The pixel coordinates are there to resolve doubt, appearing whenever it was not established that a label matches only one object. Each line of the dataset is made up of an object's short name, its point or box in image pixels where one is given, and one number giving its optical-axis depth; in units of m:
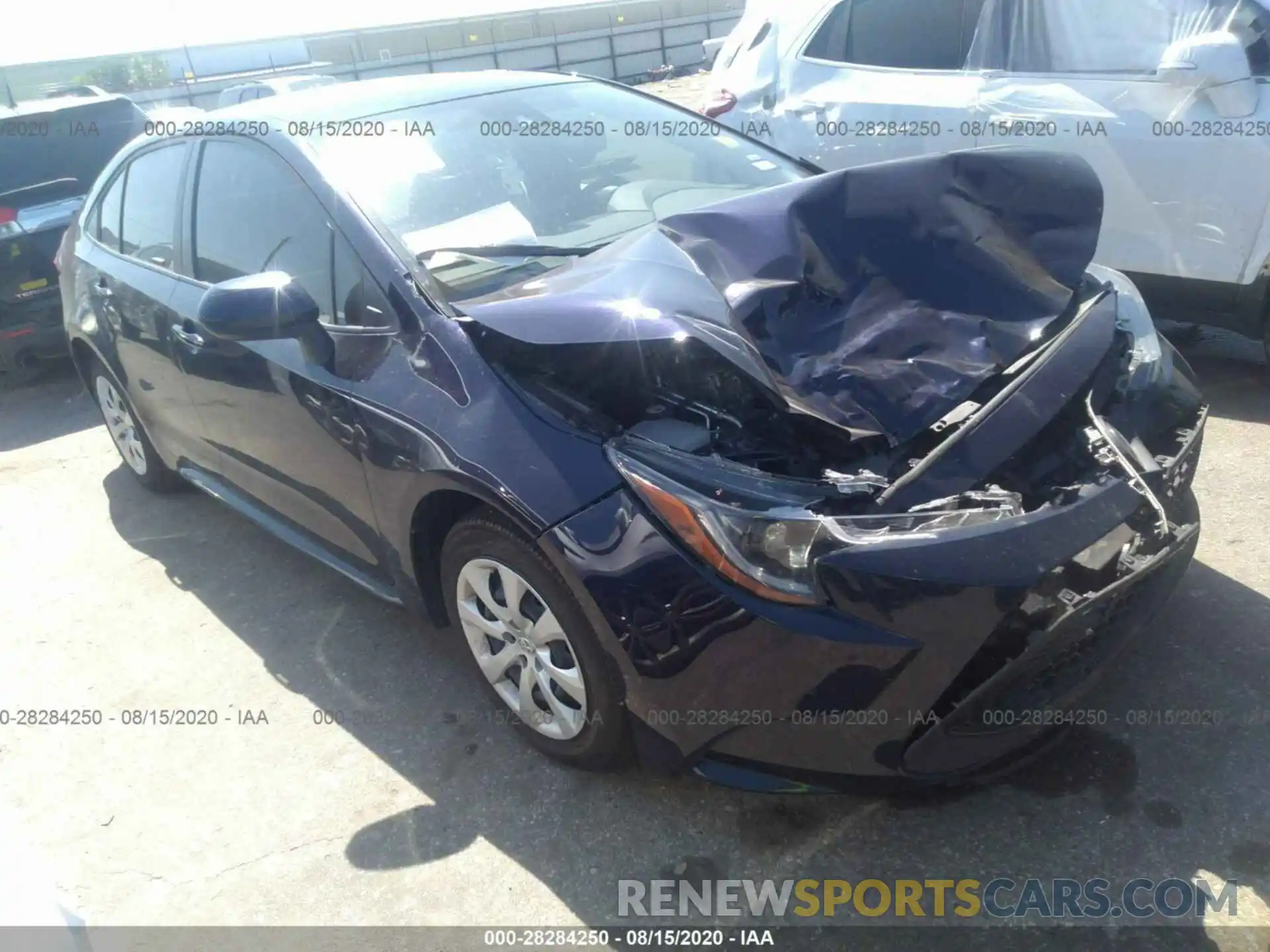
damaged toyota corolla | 2.05
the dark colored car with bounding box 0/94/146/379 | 6.50
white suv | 4.02
